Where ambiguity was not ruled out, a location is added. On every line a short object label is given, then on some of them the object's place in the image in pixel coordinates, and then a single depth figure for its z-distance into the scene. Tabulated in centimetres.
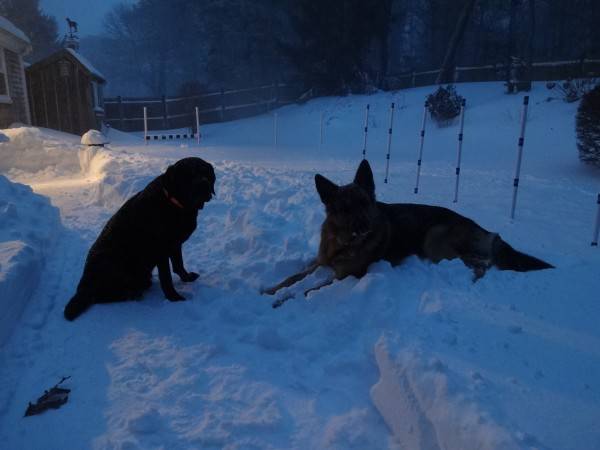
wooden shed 1552
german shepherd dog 341
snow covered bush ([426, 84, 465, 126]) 1580
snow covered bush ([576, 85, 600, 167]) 826
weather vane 1973
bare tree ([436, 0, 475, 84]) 2016
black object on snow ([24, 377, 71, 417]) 208
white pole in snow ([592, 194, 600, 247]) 421
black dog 321
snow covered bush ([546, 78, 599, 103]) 1363
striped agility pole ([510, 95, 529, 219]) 546
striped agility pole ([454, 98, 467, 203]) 640
